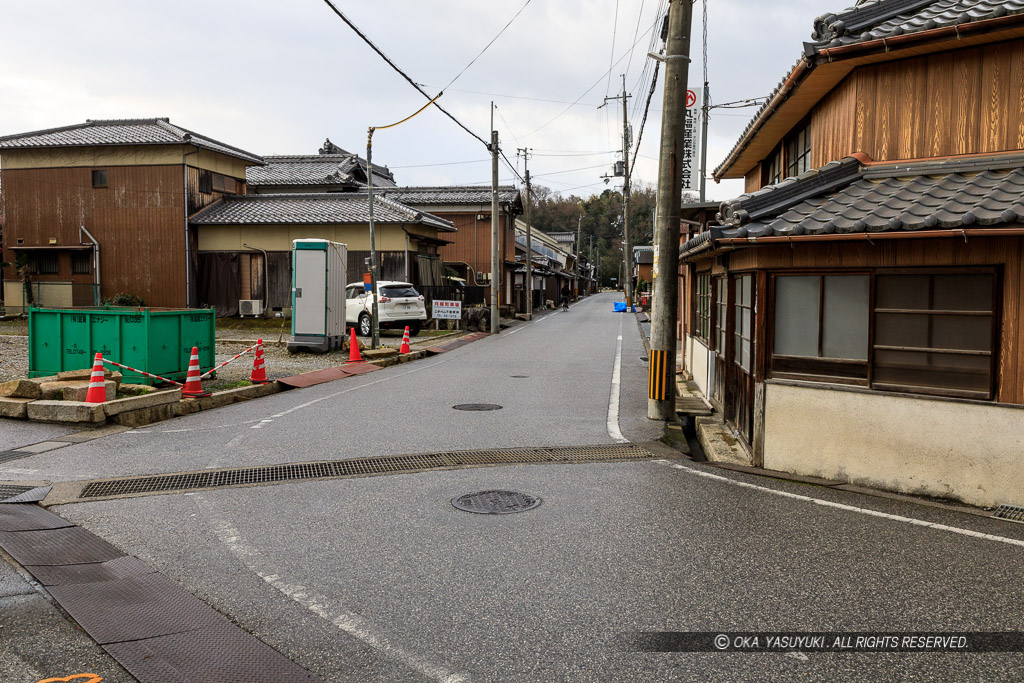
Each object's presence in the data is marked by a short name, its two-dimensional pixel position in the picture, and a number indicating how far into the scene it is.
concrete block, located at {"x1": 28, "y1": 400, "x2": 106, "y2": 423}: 9.59
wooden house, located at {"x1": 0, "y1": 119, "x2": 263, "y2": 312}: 29.91
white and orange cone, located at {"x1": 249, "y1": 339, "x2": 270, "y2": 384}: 13.38
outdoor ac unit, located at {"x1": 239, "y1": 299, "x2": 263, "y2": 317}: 29.61
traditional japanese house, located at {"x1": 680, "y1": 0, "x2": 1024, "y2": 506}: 6.54
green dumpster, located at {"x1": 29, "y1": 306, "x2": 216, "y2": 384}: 11.55
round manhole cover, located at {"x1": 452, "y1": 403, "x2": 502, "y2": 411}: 11.52
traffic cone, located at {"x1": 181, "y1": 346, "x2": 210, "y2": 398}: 11.43
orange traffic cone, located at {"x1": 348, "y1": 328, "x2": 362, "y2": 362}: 17.53
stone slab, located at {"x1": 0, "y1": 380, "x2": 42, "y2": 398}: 10.23
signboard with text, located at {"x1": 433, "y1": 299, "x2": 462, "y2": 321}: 27.97
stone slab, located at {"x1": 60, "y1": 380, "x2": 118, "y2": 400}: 10.00
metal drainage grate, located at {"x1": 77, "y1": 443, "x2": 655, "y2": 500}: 6.89
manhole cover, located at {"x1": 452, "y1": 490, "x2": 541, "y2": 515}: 6.21
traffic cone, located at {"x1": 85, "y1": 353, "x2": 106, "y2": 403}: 9.80
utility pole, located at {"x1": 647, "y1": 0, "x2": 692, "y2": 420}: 10.48
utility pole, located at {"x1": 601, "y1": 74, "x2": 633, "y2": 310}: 41.75
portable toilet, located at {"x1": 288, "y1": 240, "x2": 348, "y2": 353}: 18.72
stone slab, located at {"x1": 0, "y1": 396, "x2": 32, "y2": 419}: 9.93
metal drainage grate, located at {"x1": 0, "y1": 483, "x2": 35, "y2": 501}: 6.46
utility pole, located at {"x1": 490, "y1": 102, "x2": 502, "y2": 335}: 28.67
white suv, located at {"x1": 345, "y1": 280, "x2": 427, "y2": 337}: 24.41
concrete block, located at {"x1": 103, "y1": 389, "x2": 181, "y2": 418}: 9.72
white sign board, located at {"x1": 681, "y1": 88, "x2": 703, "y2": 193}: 22.52
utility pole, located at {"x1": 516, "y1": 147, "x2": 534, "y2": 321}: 42.03
